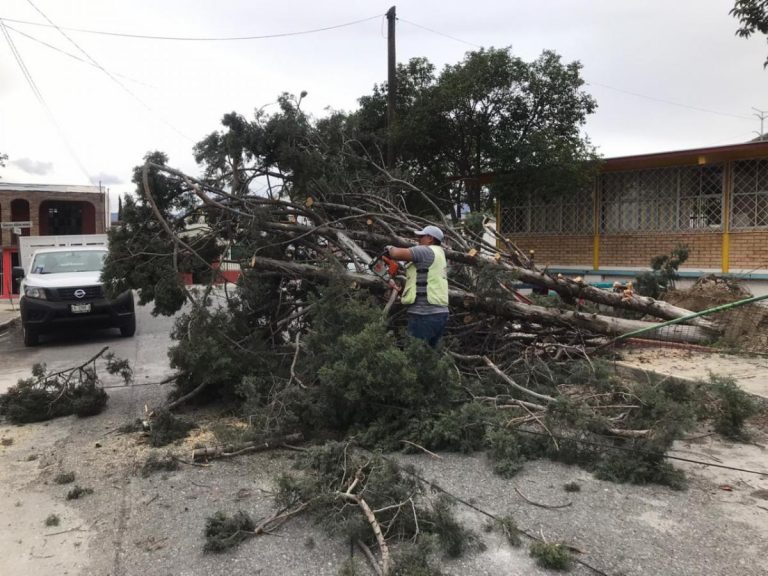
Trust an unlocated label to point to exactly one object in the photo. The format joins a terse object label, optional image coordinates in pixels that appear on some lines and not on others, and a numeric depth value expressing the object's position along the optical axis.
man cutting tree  5.70
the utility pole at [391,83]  12.93
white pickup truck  10.47
